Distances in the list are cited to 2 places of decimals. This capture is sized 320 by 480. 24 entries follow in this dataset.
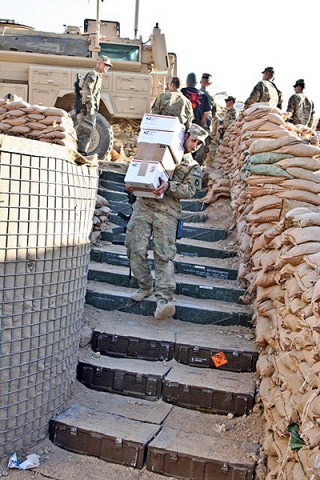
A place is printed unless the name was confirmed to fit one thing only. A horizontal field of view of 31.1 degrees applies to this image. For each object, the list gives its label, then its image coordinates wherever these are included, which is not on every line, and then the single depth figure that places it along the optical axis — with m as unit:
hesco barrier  2.73
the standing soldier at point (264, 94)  7.25
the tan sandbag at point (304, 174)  3.90
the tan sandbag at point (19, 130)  5.09
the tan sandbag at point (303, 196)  3.81
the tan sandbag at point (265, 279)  3.56
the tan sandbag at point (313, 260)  2.69
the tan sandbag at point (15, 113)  5.15
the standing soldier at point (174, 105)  6.18
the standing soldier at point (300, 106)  8.60
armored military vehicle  9.13
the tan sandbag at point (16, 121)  5.13
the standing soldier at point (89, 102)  7.23
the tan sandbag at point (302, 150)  4.03
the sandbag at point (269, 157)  4.06
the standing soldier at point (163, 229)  4.22
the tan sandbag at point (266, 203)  3.96
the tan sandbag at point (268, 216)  3.97
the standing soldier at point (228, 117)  9.43
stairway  3.00
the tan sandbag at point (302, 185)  3.85
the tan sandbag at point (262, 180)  3.99
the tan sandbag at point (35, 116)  5.14
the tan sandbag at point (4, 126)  5.12
